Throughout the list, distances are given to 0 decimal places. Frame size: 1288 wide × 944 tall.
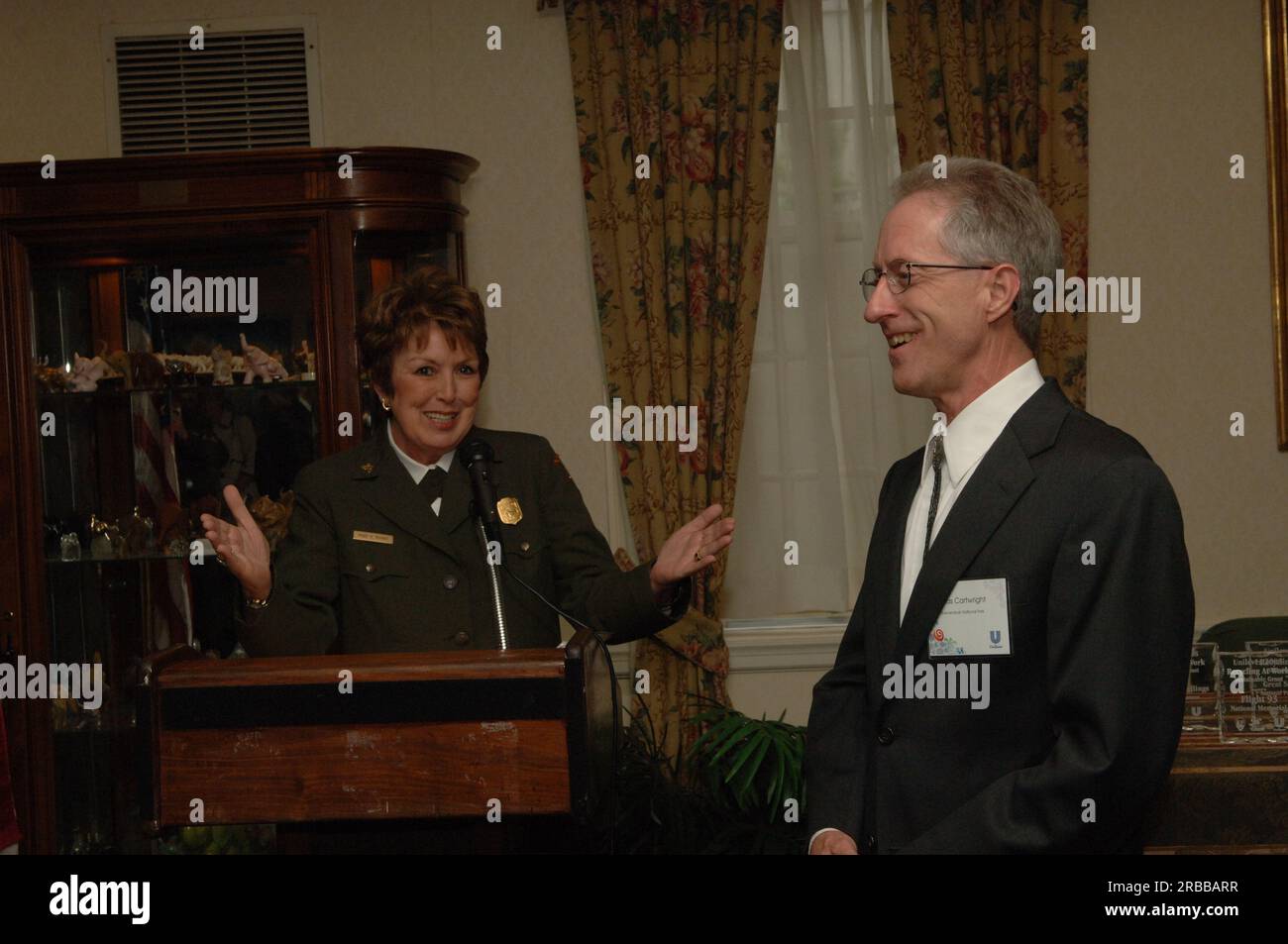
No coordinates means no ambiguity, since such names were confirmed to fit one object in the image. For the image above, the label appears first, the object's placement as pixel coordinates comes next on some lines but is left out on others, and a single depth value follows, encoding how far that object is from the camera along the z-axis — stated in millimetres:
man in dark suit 1464
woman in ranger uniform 2262
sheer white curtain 4414
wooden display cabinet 3973
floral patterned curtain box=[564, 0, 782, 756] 4328
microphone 2031
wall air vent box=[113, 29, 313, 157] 4465
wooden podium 1571
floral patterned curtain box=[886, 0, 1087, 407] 4254
